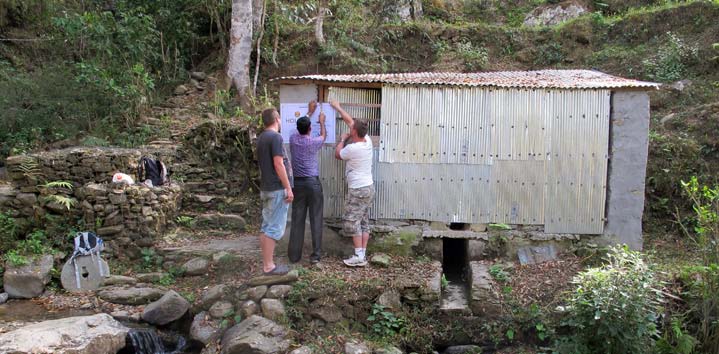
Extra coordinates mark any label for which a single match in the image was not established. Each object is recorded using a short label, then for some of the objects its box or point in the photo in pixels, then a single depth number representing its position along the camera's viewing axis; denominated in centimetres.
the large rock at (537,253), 766
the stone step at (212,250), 779
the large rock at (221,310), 667
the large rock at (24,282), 741
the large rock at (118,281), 757
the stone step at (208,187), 1020
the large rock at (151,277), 764
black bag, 920
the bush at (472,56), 1449
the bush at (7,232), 801
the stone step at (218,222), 926
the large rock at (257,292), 668
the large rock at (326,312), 657
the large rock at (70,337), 580
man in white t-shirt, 709
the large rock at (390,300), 666
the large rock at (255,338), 591
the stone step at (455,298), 669
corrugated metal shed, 755
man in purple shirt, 709
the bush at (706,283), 624
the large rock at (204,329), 646
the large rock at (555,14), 1673
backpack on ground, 764
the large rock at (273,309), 645
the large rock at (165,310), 687
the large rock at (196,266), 763
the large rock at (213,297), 688
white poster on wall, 765
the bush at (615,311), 578
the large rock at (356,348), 608
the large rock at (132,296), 725
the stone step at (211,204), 979
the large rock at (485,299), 666
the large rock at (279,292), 664
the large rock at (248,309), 653
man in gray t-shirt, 660
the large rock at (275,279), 677
